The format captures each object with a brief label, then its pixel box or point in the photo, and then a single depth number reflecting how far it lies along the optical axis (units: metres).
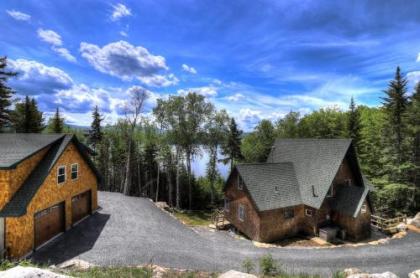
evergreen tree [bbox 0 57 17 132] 27.43
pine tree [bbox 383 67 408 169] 26.80
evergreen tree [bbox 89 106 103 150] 41.03
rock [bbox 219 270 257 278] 8.24
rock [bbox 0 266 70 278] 5.11
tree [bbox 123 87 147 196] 35.47
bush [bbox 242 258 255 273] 11.03
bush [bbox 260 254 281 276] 11.32
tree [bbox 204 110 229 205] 37.00
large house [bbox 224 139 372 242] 20.72
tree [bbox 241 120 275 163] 41.91
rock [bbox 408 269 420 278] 11.79
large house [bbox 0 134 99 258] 12.82
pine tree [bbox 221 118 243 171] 39.22
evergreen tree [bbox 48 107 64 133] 39.03
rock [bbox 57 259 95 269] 11.51
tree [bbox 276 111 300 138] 45.84
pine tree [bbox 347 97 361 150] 34.12
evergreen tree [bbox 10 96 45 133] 32.69
